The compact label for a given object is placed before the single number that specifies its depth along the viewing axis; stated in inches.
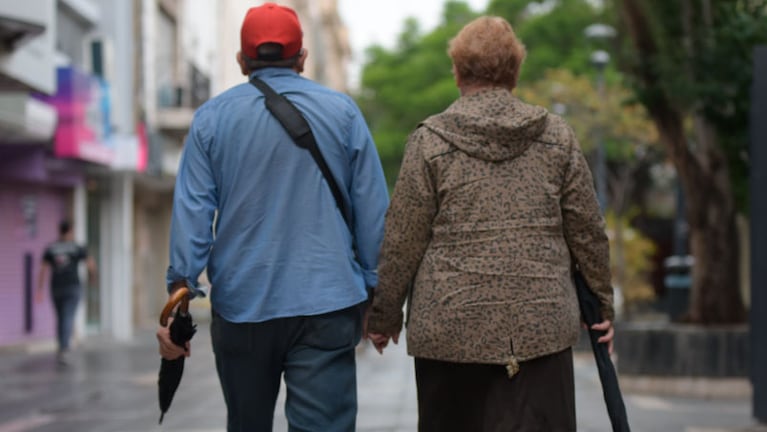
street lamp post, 919.7
